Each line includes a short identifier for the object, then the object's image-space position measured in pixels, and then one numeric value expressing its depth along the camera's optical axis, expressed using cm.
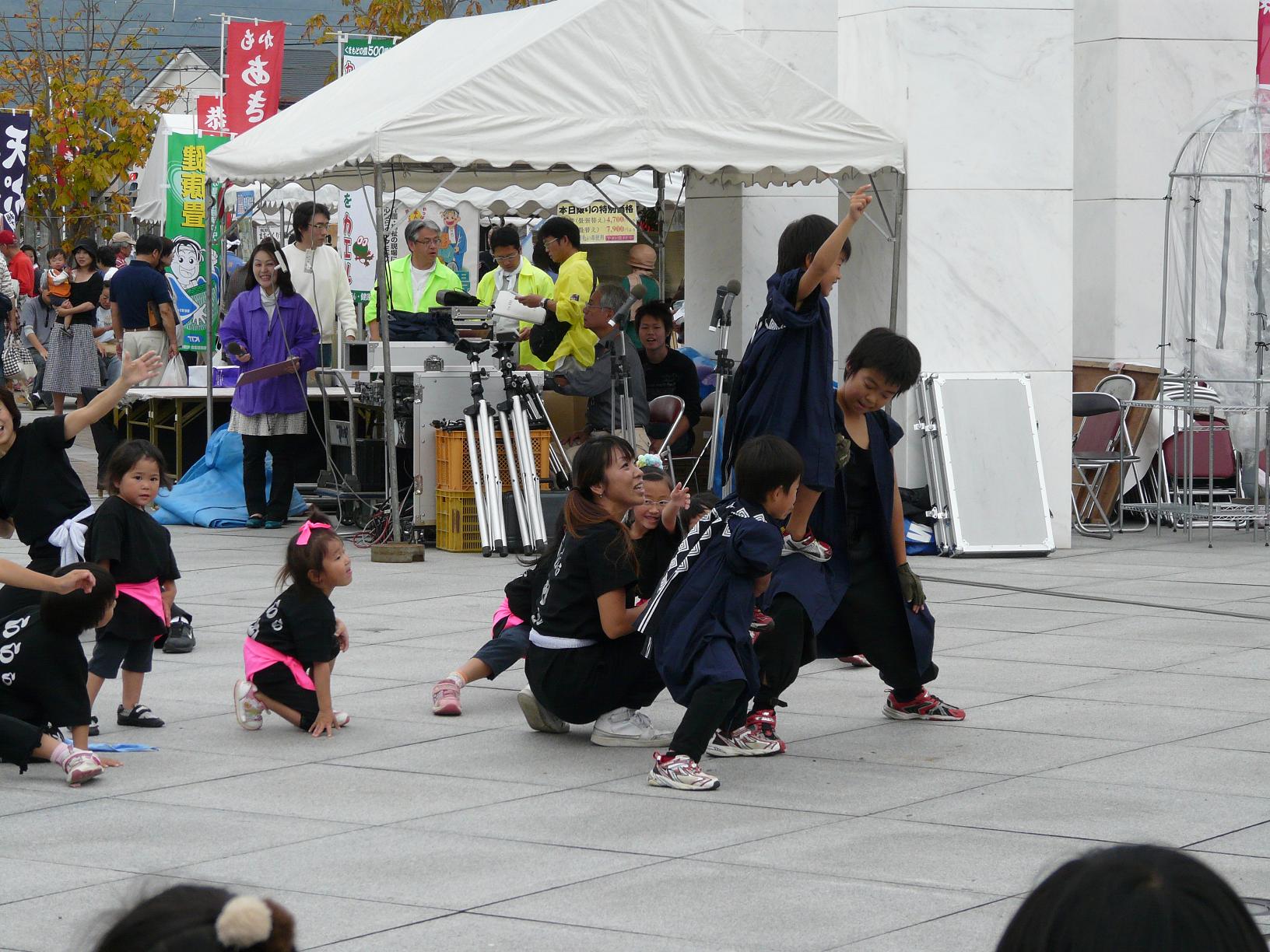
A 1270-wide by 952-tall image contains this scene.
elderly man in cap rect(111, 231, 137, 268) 2431
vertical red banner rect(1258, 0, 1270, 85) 1548
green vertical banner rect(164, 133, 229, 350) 2281
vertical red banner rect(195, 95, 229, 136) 2767
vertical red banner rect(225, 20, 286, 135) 2462
